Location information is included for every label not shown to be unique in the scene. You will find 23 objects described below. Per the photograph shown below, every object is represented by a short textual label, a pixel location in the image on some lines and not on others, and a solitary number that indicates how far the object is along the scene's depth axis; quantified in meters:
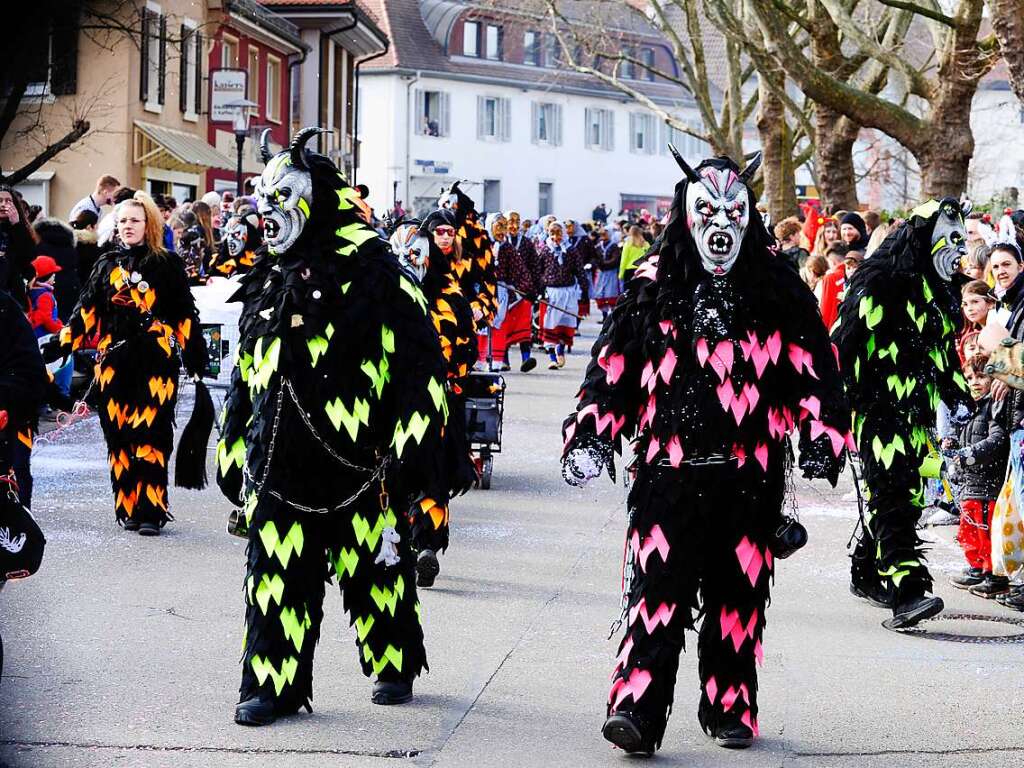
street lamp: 28.52
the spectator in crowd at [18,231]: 11.78
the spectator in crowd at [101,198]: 16.58
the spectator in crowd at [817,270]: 15.29
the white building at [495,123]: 62.28
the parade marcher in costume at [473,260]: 11.85
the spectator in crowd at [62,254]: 15.12
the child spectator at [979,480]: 8.91
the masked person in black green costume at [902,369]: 7.86
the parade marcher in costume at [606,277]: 32.31
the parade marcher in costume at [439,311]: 8.59
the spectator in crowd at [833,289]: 14.73
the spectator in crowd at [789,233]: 17.44
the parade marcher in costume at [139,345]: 9.99
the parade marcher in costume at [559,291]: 24.27
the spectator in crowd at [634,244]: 25.64
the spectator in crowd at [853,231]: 13.48
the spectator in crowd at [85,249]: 15.74
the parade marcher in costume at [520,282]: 22.25
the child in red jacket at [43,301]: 13.09
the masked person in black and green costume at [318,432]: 5.91
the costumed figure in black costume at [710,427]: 5.64
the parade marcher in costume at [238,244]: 11.82
